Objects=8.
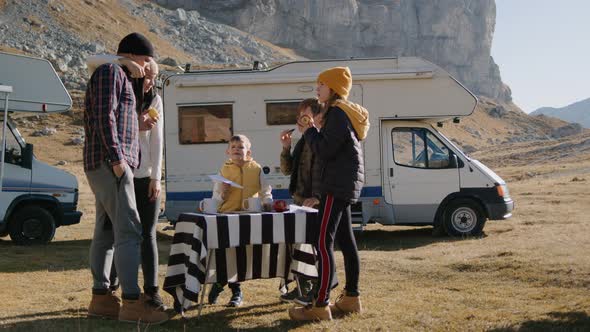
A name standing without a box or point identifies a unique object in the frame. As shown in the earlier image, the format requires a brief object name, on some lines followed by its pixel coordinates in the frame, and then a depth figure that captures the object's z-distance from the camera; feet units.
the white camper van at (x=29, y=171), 37.52
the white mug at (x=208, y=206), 20.04
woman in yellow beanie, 18.07
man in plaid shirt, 16.88
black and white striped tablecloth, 17.90
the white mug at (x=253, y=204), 20.03
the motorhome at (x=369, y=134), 40.75
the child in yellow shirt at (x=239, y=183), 21.49
